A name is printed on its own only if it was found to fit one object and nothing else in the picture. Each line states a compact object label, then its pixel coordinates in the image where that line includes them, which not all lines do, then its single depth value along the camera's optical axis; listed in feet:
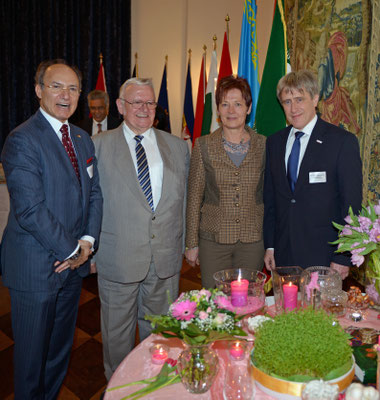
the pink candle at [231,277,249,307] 4.56
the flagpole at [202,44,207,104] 18.54
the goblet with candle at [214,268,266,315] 4.58
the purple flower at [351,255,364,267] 4.34
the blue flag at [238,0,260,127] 11.20
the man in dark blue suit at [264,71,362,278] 6.54
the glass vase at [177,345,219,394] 3.49
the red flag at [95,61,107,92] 20.30
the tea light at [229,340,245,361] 3.88
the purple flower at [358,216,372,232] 4.31
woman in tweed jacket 7.25
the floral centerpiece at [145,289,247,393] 3.46
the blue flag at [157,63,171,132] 21.61
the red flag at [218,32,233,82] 14.78
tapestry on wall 11.70
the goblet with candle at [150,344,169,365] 4.02
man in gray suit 6.83
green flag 10.12
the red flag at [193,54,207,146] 17.98
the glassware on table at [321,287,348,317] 4.88
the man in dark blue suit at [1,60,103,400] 5.42
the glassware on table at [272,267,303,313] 4.63
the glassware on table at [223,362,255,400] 3.27
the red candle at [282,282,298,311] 4.50
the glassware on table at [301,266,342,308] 4.50
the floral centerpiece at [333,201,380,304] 4.23
